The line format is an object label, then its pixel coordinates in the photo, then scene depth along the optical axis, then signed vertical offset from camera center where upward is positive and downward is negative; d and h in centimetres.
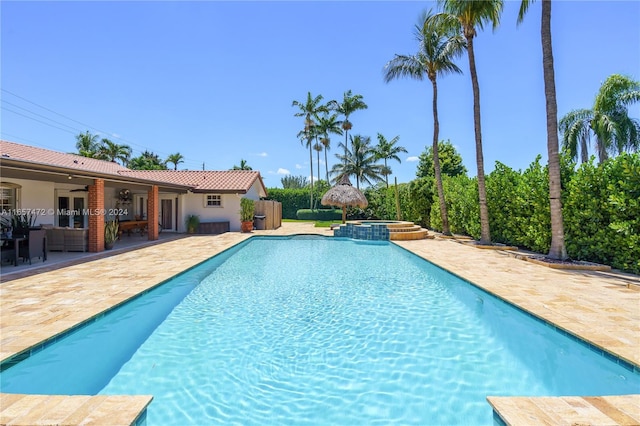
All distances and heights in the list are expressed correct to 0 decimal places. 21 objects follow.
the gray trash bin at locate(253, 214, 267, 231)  2231 -28
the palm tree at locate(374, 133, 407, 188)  3678 +788
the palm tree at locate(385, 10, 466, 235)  1595 +862
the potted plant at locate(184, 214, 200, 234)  2003 -37
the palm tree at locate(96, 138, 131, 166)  4469 +1020
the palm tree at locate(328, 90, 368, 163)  3588 +1303
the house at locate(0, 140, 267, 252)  1133 +142
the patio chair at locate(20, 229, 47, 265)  904 -75
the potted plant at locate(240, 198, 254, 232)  2056 +17
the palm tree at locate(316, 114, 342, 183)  3632 +1074
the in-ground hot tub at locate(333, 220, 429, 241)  1734 -94
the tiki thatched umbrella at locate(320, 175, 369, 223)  2302 +142
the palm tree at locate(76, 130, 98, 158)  4441 +1136
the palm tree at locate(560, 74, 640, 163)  2117 +665
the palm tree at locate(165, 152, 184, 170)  5456 +1075
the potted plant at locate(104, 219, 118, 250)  1234 -62
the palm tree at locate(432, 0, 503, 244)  1242 +810
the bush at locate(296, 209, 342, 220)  3316 +25
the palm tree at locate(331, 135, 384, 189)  3659 +644
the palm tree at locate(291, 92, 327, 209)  3616 +1267
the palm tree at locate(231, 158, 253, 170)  4989 +848
